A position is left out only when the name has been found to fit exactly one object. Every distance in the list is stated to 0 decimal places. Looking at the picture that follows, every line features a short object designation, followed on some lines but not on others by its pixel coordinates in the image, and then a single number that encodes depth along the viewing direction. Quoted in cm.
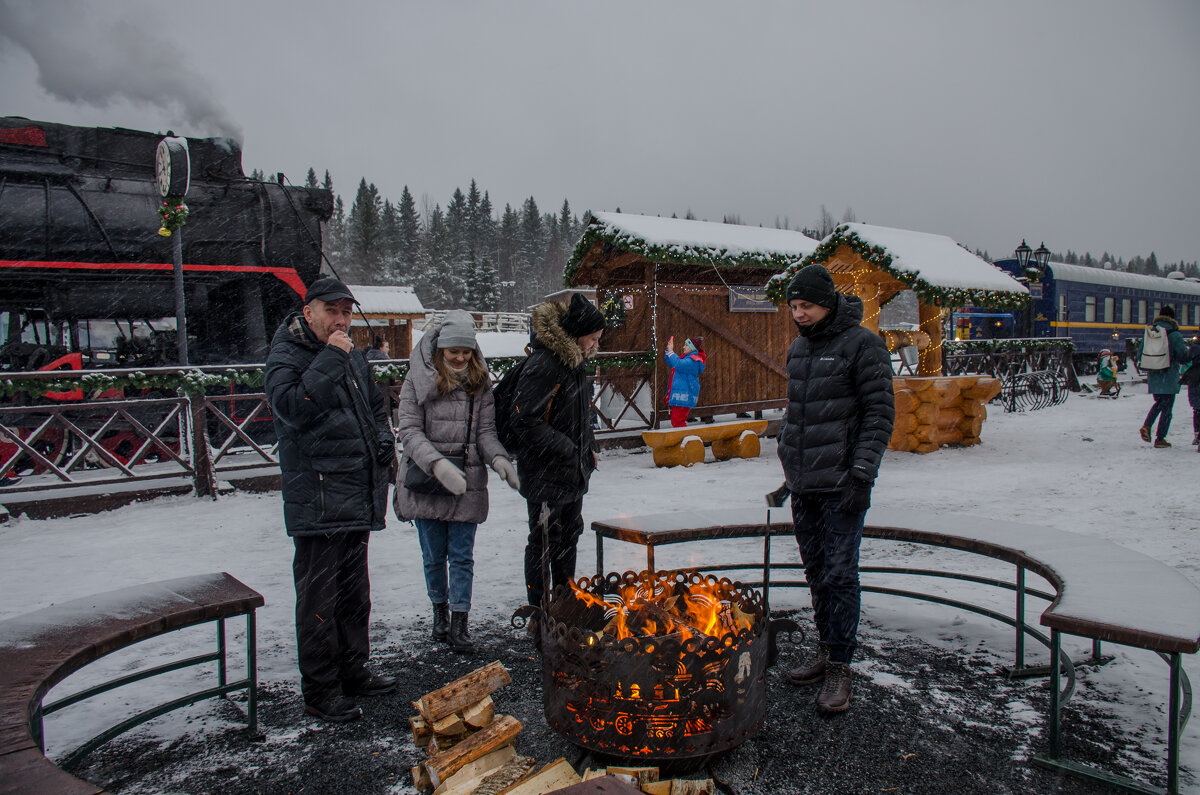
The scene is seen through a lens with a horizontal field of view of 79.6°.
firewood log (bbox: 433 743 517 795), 254
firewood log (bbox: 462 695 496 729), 280
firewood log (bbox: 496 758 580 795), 246
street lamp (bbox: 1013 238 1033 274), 1880
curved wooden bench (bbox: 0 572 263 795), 199
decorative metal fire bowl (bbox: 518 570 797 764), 260
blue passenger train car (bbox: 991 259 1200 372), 2483
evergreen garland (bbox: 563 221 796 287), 1136
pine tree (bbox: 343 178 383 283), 6028
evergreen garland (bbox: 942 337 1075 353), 1848
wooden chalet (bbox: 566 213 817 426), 1195
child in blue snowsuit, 1180
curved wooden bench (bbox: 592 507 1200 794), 249
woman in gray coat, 404
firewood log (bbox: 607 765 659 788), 256
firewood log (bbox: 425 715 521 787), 261
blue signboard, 1339
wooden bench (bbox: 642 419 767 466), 1011
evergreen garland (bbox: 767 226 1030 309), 1057
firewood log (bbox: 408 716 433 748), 290
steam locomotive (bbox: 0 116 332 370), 1023
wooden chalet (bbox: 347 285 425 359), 3378
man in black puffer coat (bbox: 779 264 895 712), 330
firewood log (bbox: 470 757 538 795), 252
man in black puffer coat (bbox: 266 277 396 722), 324
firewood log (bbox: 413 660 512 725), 276
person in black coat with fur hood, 400
